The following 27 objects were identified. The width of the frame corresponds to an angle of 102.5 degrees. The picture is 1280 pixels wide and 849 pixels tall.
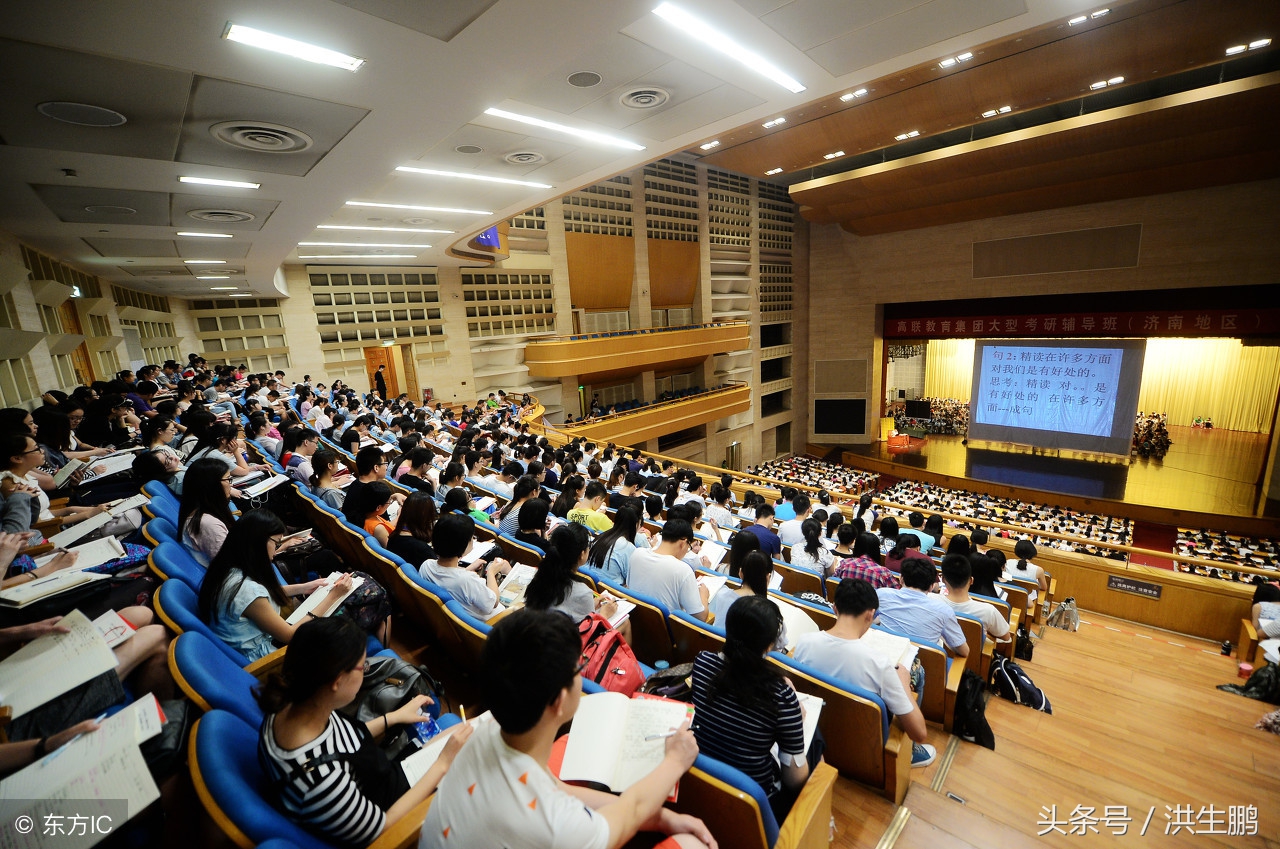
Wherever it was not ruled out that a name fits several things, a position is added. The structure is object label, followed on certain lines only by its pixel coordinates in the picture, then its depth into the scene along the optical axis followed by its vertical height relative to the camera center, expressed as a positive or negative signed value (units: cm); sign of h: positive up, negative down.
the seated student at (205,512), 262 -81
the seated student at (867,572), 356 -180
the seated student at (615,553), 331 -143
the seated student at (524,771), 108 -94
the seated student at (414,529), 300 -114
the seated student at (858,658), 219 -149
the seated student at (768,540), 402 -176
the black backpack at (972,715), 293 -232
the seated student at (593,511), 401 -147
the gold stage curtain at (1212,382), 1723 -325
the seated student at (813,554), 425 -200
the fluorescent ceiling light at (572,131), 452 +192
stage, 1298 -508
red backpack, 202 -131
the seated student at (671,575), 285 -138
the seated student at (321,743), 125 -98
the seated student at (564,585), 237 -116
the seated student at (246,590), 208 -96
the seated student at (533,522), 343 -126
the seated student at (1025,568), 552 -287
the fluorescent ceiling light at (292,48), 256 +158
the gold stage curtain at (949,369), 2153 -267
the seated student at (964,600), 340 -197
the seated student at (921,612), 300 -176
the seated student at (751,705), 164 -123
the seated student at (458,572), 254 -117
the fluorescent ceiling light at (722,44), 337 +198
